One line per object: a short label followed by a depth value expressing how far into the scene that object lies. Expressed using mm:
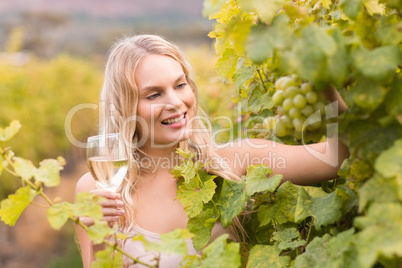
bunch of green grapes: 948
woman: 1909
